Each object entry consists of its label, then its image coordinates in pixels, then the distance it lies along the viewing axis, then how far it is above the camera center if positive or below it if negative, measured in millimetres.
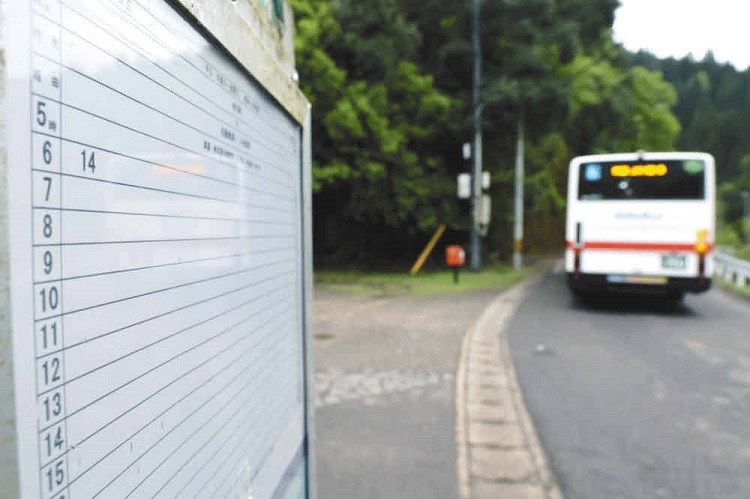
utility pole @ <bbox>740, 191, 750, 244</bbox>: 55531 +2941
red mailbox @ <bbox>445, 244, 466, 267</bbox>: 14281 -630
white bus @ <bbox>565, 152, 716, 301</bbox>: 9805 +149
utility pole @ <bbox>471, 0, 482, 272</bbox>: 17625 +2594
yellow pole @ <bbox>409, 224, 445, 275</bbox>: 17984 -660
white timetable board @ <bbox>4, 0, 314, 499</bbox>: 555 -29
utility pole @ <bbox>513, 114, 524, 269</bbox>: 18578 +1174
